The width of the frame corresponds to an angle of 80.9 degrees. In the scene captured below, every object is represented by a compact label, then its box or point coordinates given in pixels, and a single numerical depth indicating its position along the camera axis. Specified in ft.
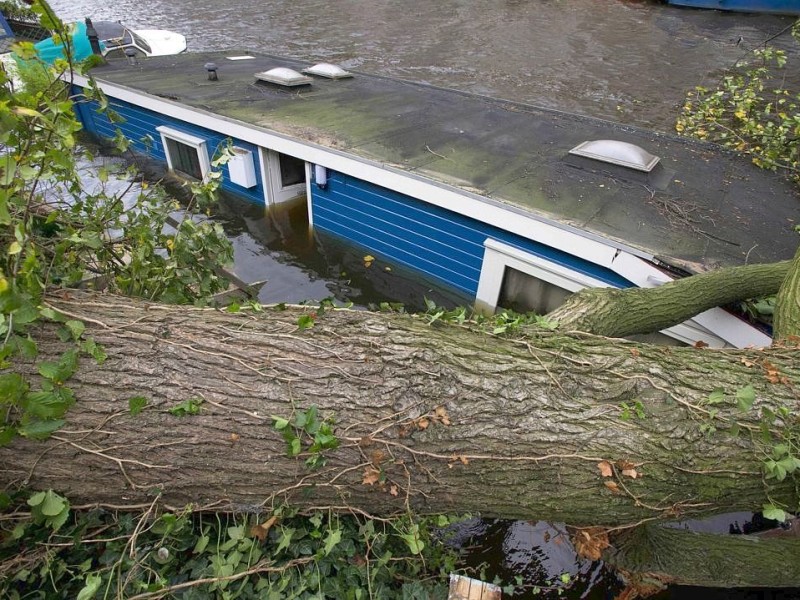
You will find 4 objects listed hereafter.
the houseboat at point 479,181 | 14.80
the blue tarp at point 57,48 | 32.96
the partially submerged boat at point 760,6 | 67.00
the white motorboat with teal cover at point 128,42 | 36.19
